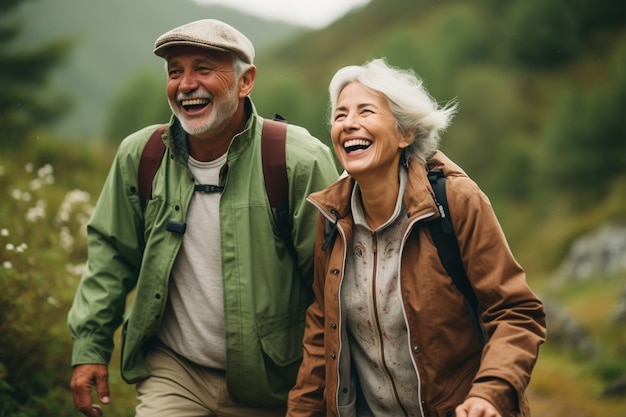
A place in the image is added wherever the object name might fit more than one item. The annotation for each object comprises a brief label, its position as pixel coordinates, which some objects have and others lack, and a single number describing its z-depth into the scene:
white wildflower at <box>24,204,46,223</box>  6.31
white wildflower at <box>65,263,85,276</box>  7.01
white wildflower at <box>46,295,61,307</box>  6.14
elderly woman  3.32
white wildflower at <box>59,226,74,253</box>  7.29
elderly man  4.17
